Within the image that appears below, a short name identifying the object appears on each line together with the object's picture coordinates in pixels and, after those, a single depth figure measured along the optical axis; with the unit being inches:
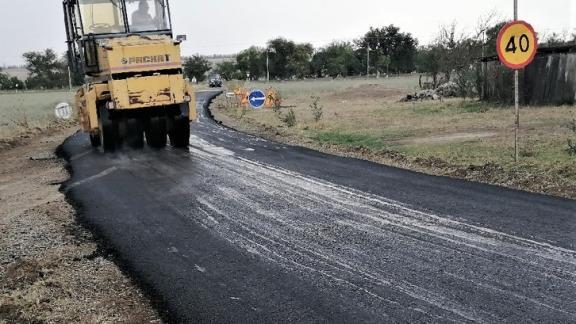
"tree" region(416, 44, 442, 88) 1605.6
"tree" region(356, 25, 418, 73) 4830.2
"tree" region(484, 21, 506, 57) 1636.9
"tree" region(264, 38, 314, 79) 4709.6
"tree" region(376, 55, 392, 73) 4586.1
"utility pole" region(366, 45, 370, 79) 4536.9
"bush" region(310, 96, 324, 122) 869.5
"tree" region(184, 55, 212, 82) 5196.9
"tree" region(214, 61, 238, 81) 5147.6
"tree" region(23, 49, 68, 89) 4859.7
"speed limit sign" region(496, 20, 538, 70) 411.6
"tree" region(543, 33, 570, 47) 1451.3
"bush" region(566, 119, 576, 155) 454.4
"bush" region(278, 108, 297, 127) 834.7
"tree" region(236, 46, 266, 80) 4879.4
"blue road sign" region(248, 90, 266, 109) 909.4
